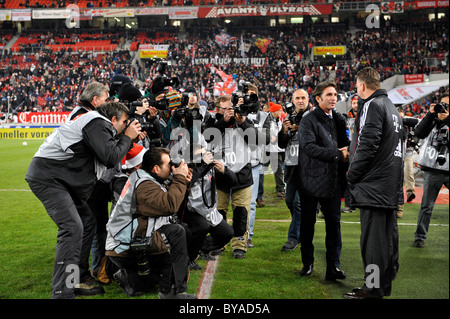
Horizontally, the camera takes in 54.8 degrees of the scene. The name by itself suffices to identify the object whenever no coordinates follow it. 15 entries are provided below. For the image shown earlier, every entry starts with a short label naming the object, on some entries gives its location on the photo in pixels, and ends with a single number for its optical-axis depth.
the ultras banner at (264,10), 43.81
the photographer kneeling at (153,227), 3.71
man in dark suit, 4.36
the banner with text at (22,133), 25.64
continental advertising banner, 27.14
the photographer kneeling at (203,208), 4.38
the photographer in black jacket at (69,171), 3.62
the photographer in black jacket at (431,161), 5.43
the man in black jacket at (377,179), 3.68
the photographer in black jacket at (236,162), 5.15
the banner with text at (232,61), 38.38
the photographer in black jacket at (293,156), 4.95
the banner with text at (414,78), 33.28
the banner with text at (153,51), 41.84
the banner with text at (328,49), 39.88
